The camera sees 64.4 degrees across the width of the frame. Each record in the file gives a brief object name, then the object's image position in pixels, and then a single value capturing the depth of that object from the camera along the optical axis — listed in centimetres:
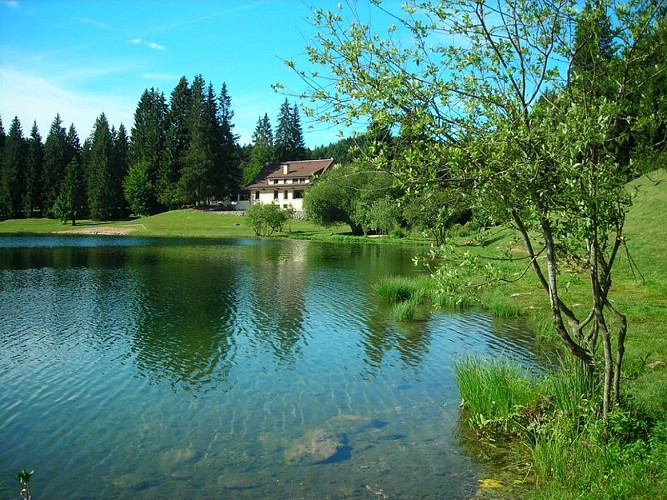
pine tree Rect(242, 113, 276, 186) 14600
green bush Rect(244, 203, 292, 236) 8200
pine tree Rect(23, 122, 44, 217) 11062
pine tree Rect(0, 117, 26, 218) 10831
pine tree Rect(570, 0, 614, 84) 750
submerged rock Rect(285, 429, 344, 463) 932
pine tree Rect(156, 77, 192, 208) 10831
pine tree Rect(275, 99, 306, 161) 14375
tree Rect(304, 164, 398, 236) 7688
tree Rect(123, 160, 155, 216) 10838
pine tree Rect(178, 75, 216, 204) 10456
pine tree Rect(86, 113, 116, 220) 10294
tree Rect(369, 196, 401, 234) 7356
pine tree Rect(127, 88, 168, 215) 11006
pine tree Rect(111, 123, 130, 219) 10675
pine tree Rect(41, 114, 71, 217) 11156
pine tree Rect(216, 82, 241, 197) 11131
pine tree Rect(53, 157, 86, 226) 9700
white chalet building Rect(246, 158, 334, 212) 11538
